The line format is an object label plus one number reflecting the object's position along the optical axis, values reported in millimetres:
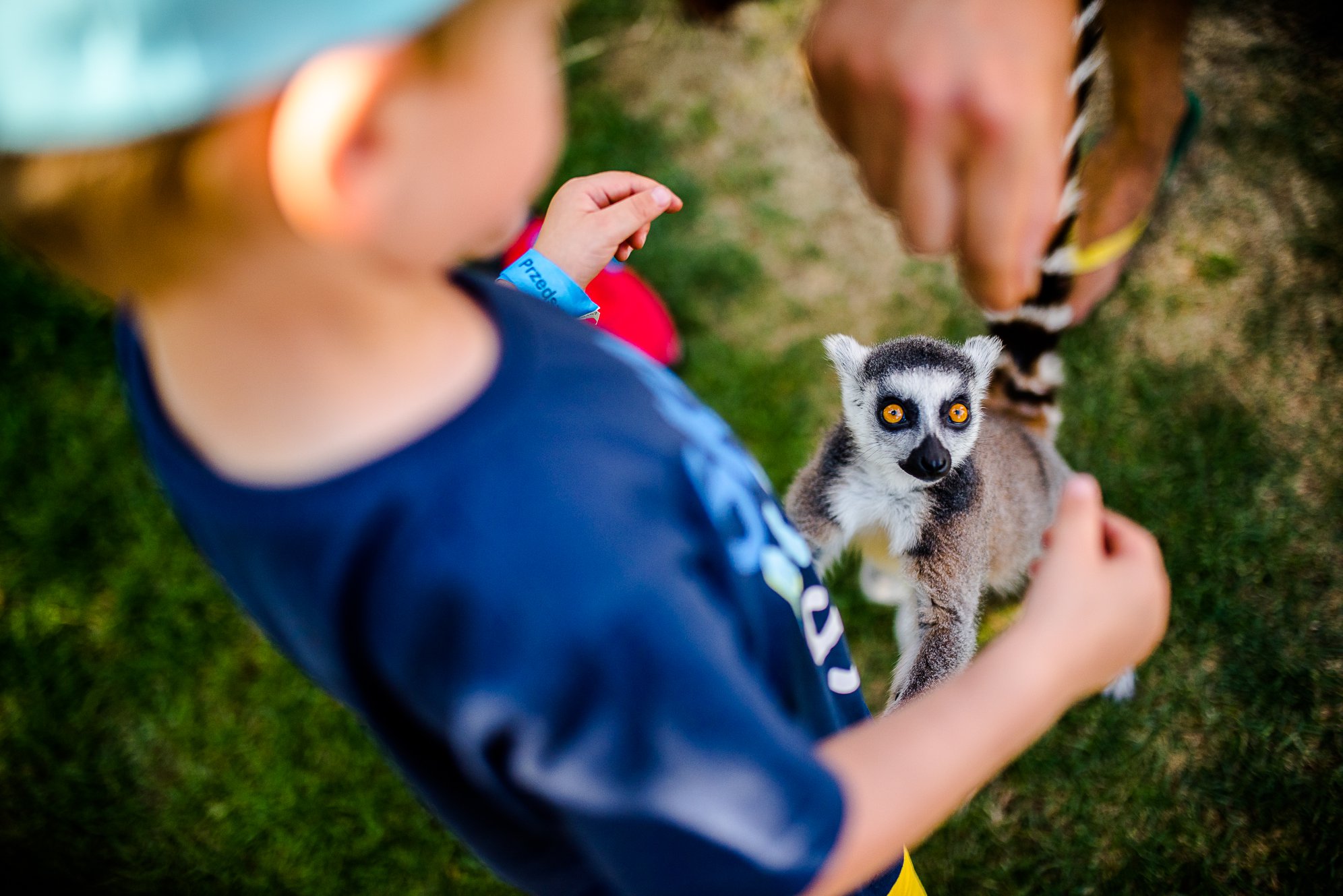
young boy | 461
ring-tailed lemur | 1138
